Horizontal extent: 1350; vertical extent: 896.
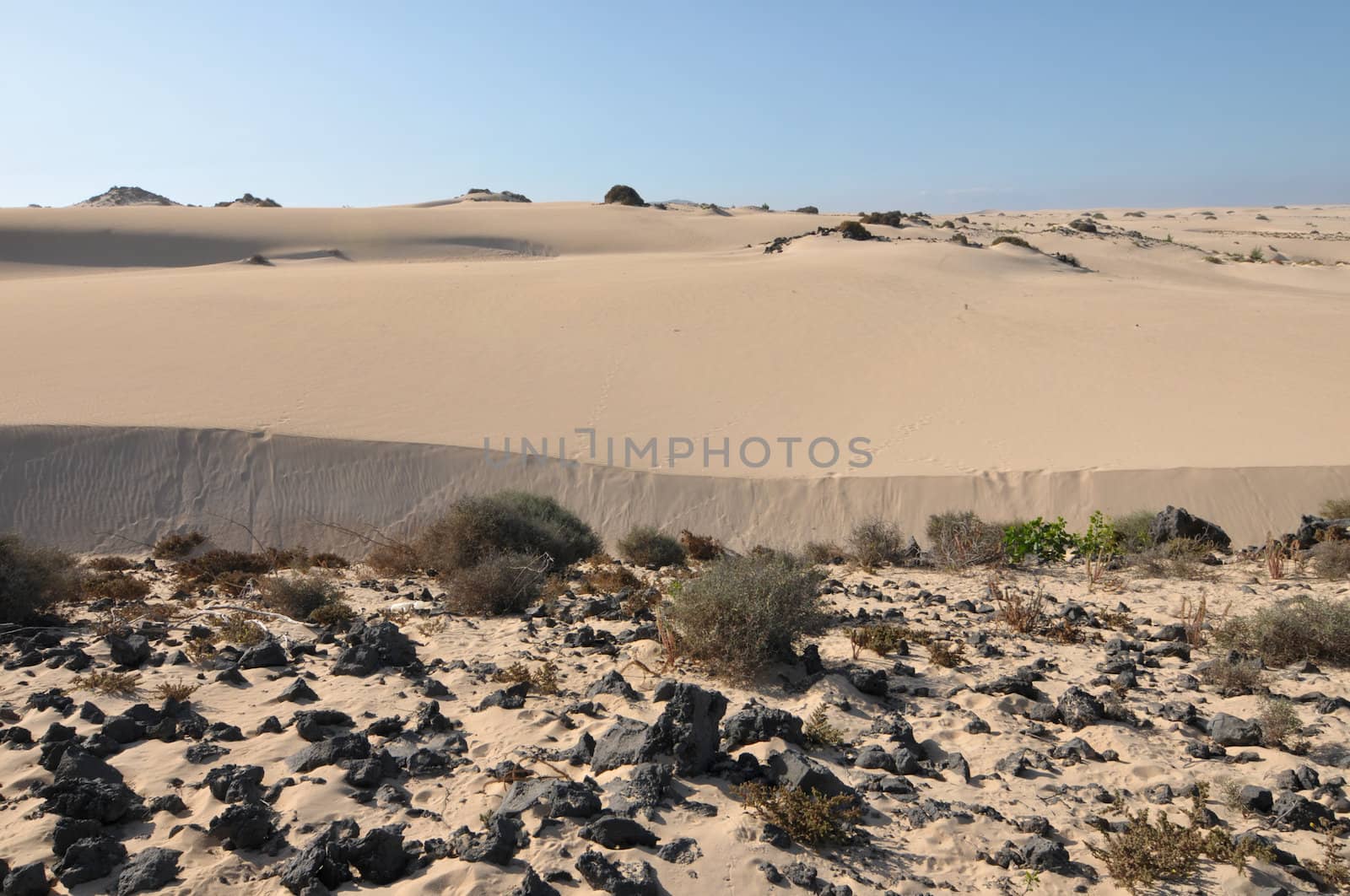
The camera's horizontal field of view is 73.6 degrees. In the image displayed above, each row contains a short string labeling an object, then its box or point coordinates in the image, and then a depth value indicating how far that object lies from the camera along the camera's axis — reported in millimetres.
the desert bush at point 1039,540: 8672
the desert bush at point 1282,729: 4254
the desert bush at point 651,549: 9023
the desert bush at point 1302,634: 5379
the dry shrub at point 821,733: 4418
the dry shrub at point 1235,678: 4988
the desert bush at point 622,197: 44500
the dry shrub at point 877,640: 5738
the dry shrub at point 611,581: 7703
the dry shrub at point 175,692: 4836
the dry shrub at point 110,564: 8406
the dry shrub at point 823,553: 9023
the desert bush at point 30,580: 6246
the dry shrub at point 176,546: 9453
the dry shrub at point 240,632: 6020
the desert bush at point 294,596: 6645
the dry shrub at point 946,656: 5535
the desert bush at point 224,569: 7707
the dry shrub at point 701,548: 9344
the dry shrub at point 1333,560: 7391
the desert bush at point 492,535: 7992
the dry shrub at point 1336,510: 9758
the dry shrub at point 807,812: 3527
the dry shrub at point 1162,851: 3312
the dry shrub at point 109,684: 4996
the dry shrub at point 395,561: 8469
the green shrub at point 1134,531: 8922
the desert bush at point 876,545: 8719
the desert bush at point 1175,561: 7703
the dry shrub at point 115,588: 7324
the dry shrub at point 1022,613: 6246
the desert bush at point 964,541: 8516
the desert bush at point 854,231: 30156
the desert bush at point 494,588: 6820
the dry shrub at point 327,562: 8703
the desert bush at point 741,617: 5277
